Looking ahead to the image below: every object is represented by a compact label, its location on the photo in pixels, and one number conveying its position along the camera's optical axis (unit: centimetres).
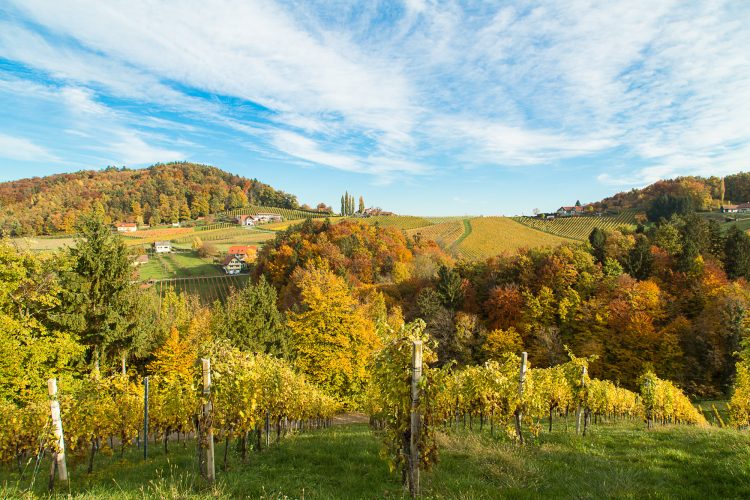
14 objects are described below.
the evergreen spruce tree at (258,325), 3366
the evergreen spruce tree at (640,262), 4512
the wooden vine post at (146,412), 1299
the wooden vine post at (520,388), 1134
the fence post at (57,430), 812
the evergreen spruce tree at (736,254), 4103
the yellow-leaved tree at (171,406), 1222
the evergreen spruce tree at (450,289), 4956
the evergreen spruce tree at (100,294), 2069
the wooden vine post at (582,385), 1484
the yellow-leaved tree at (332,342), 2348
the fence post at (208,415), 742
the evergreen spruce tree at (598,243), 4850
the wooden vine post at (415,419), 666
